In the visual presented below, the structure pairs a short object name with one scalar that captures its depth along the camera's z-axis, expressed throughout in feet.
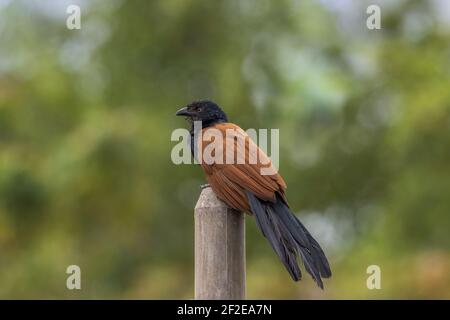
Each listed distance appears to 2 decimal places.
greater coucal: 16.53
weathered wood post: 15.49
